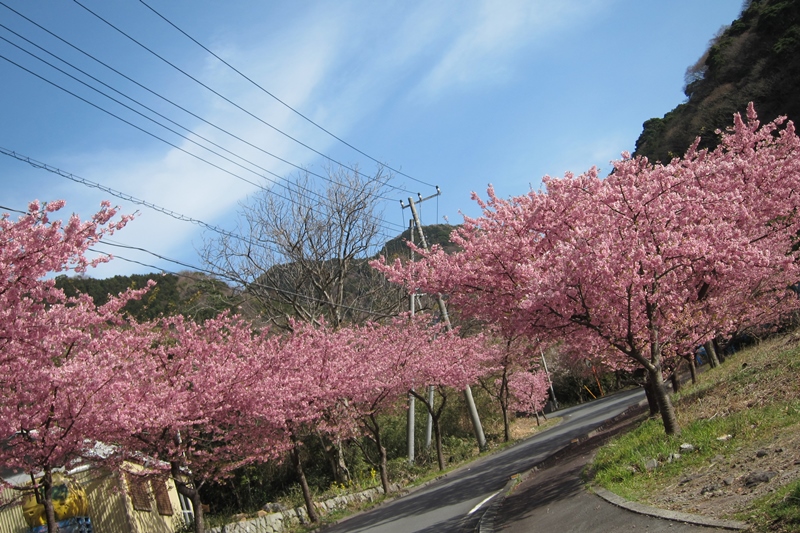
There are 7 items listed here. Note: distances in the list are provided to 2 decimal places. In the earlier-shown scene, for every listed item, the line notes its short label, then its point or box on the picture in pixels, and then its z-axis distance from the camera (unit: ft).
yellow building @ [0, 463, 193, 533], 58.73
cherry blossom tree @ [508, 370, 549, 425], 124.98
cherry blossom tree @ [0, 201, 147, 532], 25.95
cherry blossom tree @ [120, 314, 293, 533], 41.98
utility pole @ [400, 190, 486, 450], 89.81
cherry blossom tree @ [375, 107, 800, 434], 34.14
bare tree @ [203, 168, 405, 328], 97.09
